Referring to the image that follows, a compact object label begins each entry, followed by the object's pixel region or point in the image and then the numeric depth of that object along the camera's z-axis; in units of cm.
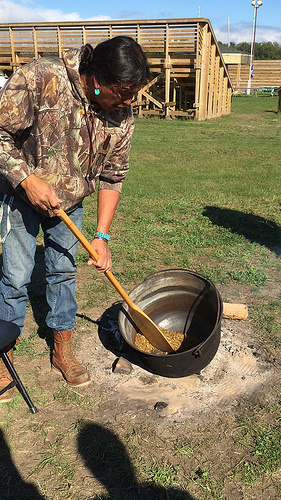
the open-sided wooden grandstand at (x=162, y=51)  1634
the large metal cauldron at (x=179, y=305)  301
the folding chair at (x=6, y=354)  230
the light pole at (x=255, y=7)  4681
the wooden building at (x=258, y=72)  4084
